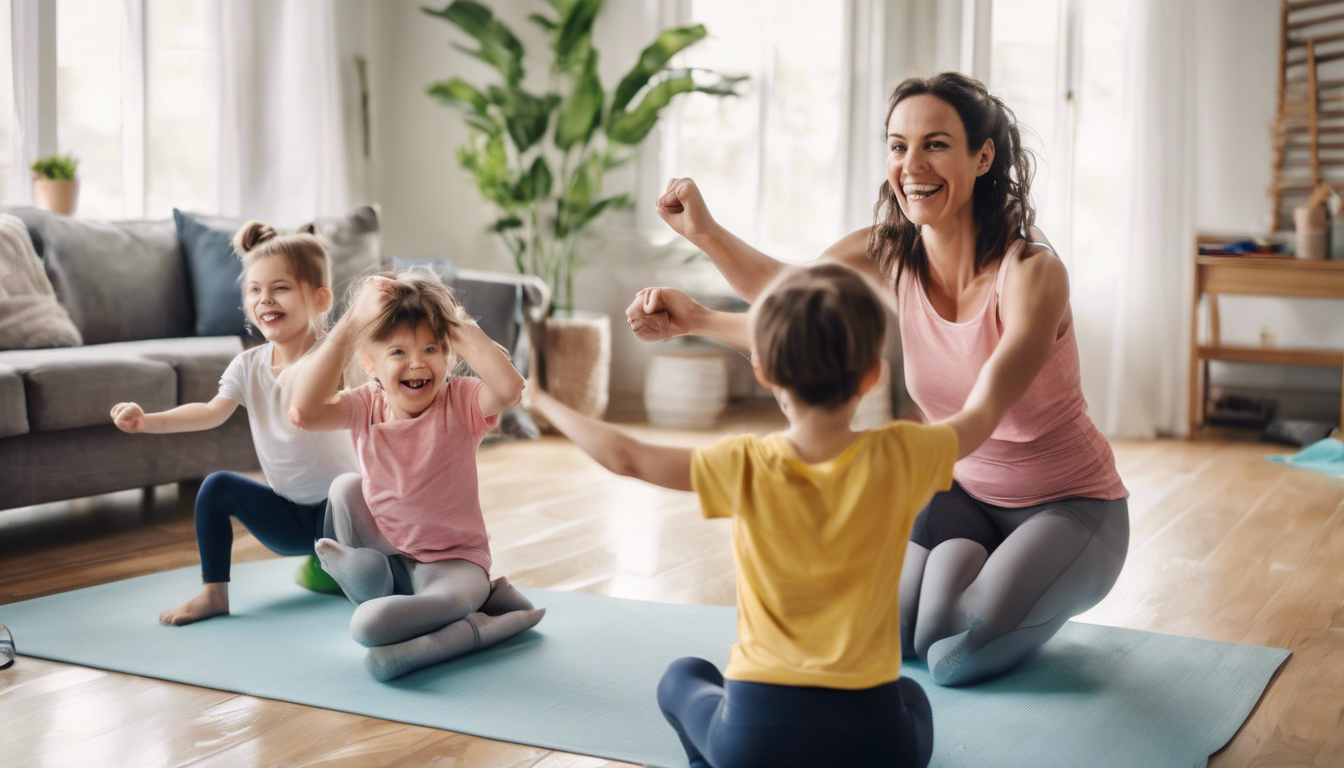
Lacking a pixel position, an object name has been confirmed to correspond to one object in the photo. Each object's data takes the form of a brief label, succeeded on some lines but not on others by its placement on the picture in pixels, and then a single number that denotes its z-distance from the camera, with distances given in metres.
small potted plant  3.45
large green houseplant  4.46
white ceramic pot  4.57
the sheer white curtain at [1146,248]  4.37
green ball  2.21
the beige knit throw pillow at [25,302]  2.90
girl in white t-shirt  2.05
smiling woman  1.74
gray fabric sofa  2.54
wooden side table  4.16
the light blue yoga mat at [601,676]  1.55
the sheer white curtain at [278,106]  4.34
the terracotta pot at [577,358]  4.44
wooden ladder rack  4.33
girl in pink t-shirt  1.79
